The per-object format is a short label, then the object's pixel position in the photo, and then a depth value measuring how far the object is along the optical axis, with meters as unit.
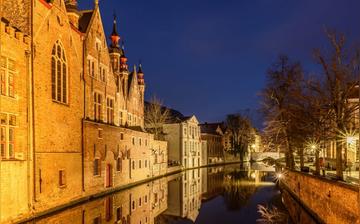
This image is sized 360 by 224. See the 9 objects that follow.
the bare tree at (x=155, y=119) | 64.31
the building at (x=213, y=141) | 83.62
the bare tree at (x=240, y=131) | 97.06
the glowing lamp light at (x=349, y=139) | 20.86
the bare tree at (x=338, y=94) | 21.31
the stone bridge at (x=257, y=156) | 109.28
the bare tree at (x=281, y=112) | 32.59
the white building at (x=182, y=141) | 65.31
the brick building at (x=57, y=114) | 18.77
